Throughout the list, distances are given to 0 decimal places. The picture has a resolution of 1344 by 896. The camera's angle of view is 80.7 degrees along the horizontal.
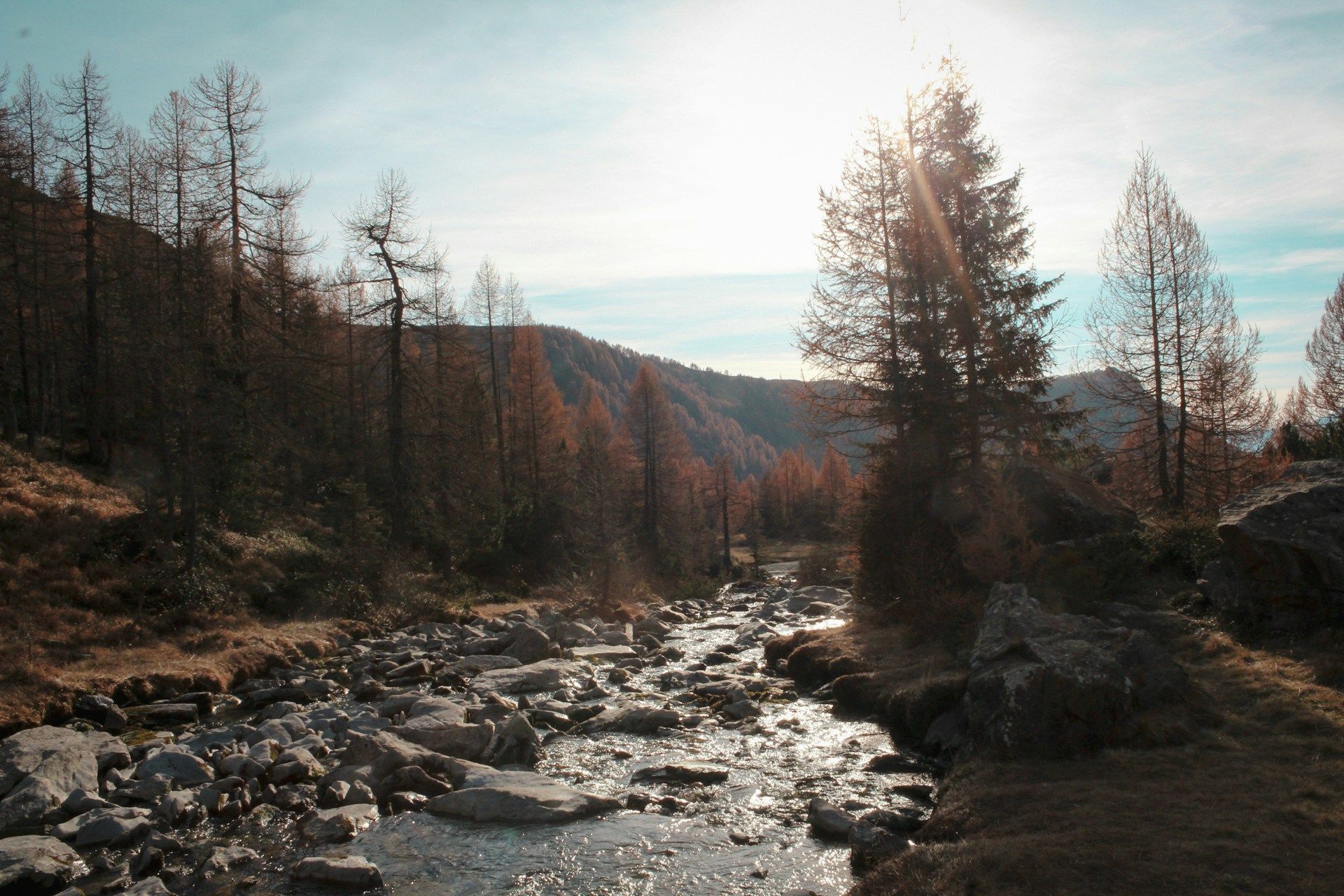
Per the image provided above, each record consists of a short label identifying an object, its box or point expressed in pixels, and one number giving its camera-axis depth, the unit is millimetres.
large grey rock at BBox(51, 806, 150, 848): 8195
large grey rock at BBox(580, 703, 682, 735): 12961
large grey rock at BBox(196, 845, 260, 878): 7684
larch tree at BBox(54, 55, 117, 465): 25406
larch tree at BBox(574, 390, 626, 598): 31484
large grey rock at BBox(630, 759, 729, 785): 10250
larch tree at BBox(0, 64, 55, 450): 25469
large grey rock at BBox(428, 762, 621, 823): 9141
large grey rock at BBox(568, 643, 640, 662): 19484
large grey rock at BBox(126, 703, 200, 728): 12688
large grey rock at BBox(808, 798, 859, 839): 8211
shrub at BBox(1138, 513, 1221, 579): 13836
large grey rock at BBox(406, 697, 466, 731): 11998
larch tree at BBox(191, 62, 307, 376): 25500
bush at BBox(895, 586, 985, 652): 14304
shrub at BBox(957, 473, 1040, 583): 15266
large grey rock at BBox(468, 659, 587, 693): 15898
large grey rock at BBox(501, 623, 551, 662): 18906
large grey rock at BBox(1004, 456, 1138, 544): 16547
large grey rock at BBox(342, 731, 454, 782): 10477
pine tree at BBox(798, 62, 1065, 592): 18172
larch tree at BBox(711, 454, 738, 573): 59969
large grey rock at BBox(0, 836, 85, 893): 7227
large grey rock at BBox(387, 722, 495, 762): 11531
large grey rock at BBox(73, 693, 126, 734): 12109
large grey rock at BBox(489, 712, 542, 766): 11305
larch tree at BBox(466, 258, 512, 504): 44538
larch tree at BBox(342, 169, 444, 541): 25641
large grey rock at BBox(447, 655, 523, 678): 17109
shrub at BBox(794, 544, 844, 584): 36750
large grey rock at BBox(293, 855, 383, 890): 7488
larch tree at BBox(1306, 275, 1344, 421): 28281
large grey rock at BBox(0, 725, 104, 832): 8750
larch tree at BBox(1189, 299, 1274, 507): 22672
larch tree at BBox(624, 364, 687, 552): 46781
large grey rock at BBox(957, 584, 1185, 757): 8656
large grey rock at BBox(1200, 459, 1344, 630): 10367
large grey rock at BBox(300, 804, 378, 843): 8594
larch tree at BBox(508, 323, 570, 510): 41219
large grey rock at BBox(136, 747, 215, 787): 9914
